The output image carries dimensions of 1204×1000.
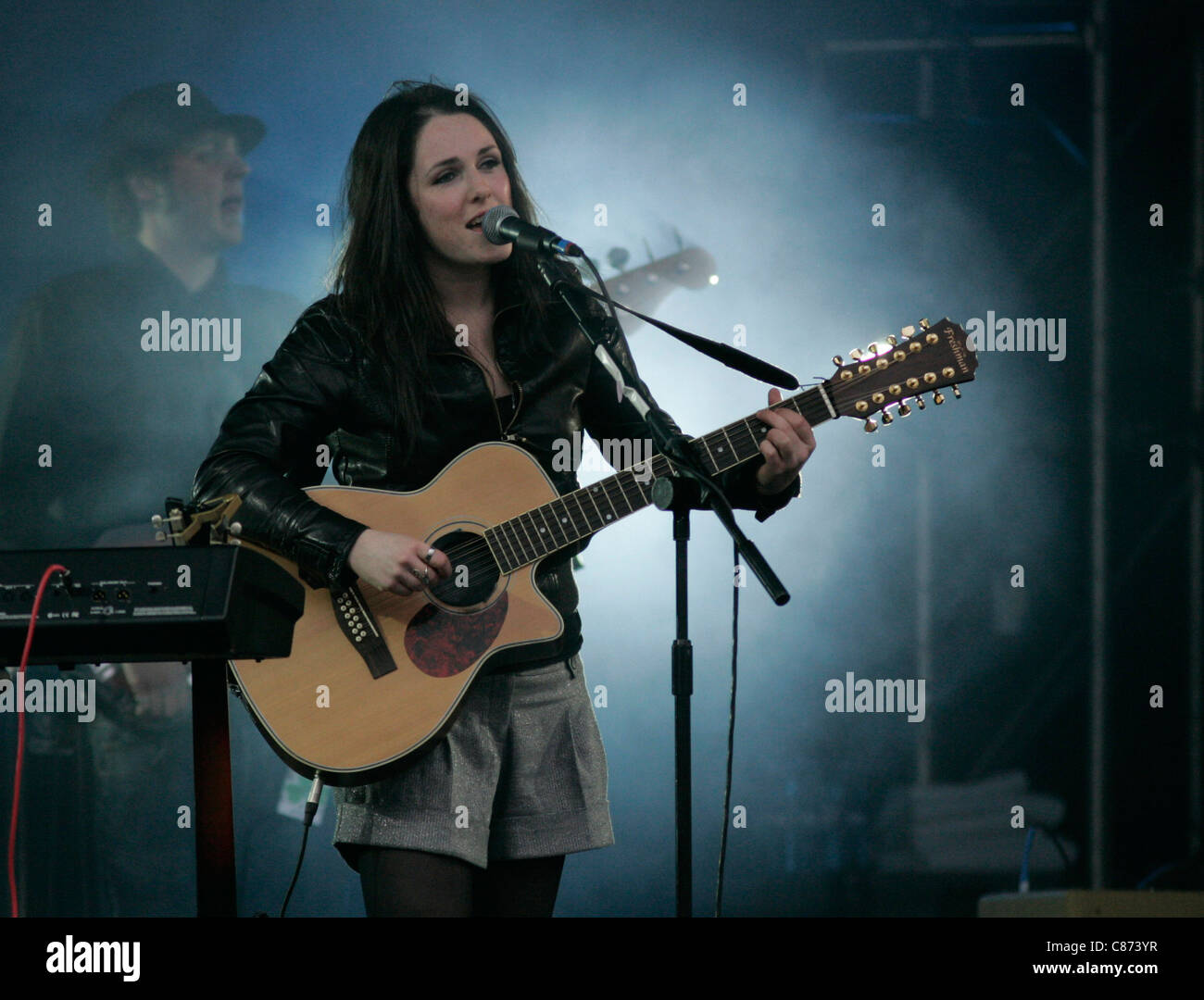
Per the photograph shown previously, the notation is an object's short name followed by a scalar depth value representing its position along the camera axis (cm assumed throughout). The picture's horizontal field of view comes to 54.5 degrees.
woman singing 182
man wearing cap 320
